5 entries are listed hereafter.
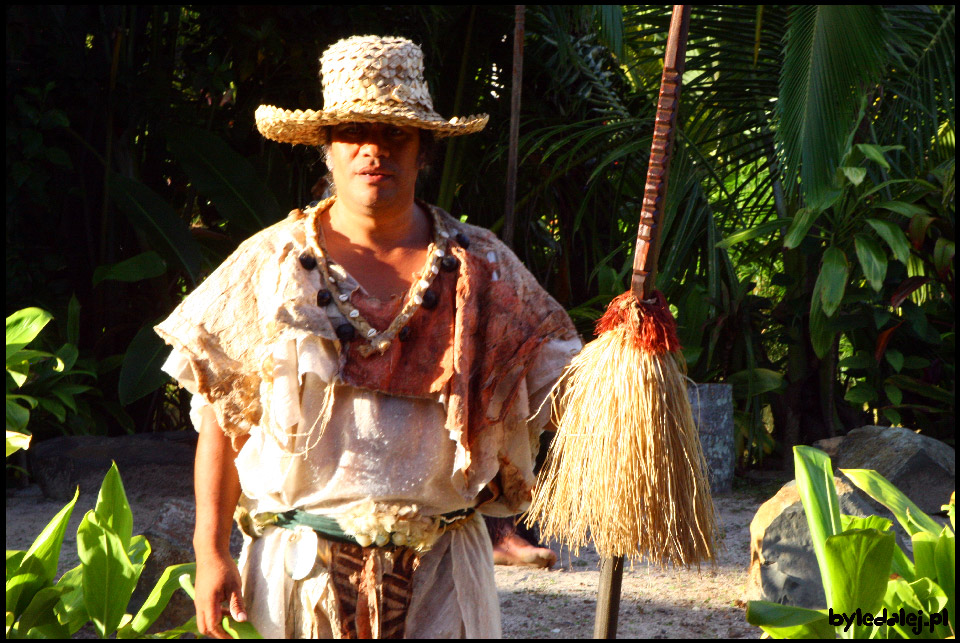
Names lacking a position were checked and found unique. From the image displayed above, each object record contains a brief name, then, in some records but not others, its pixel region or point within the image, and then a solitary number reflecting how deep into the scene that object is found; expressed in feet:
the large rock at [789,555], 19.06
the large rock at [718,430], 28.99
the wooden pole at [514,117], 22.67
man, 9.99
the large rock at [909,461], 25.39
